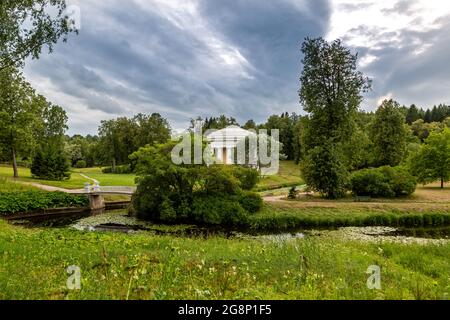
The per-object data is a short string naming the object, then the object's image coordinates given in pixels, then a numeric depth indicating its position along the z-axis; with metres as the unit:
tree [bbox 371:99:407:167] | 54.59
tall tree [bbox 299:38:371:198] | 32.75
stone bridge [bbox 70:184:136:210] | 31.67
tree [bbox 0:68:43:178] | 38.91
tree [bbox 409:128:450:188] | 41.03
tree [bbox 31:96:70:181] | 44.38
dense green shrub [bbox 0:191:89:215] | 27.96
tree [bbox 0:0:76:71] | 16.67
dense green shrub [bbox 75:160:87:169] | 85.50
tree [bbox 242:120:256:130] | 103.54
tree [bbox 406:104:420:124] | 107.24
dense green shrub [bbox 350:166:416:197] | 33.75
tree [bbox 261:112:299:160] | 91.62
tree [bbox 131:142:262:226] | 24.62
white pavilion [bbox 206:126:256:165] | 64.50
